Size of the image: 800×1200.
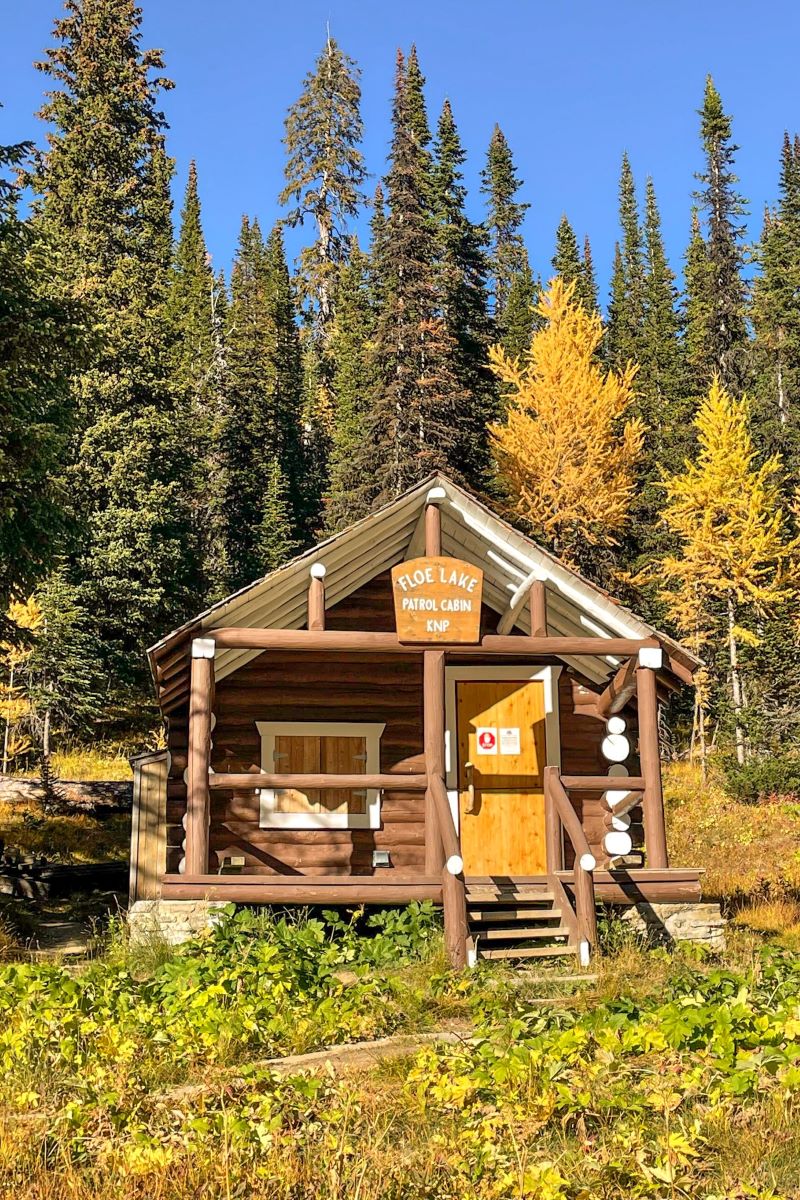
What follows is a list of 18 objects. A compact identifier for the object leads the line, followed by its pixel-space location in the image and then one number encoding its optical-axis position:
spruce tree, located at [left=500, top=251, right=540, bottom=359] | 49.28
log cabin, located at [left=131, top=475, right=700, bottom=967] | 11.95
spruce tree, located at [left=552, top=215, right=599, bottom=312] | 52.31
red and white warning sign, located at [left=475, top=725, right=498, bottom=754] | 13.90
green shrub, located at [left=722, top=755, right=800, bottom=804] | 27.60
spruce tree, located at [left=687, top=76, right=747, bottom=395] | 42.53
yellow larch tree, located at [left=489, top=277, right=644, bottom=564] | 32.31
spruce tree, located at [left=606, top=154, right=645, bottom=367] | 53.75
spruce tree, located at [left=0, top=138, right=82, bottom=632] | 14.31
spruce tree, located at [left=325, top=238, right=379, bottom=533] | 34.47
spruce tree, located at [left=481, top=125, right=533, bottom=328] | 63.91
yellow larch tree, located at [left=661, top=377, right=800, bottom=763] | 30.91
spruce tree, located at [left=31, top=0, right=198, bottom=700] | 29.64
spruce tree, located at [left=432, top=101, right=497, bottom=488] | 38.00
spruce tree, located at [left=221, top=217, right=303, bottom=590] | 43.91
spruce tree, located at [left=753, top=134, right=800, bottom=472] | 41.28
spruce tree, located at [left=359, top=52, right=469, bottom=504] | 32.97
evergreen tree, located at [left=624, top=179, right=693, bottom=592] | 39.75
